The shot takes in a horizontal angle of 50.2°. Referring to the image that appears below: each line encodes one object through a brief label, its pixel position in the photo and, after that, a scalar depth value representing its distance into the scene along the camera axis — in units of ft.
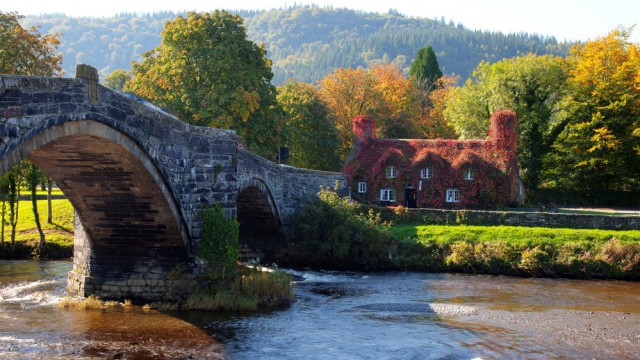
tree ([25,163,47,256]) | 106.52
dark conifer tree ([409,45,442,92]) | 242.78
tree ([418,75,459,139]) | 201.09
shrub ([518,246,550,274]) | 96.12
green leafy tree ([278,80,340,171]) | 164.45
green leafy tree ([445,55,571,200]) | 162.30
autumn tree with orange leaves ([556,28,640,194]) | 154.20
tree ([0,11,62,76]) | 100.42
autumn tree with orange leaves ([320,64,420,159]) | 187.42
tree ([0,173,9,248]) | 105.91
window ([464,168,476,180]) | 144.15
